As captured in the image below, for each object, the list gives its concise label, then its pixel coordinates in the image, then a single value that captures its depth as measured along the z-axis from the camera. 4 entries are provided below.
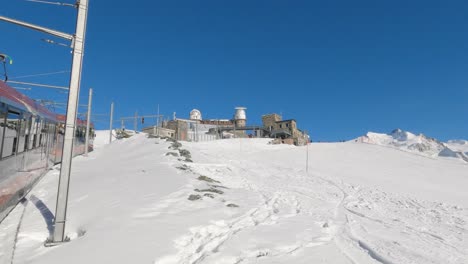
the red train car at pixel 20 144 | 7.79
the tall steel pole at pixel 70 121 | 5.82
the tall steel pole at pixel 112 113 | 31.31
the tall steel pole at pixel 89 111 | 22.56
